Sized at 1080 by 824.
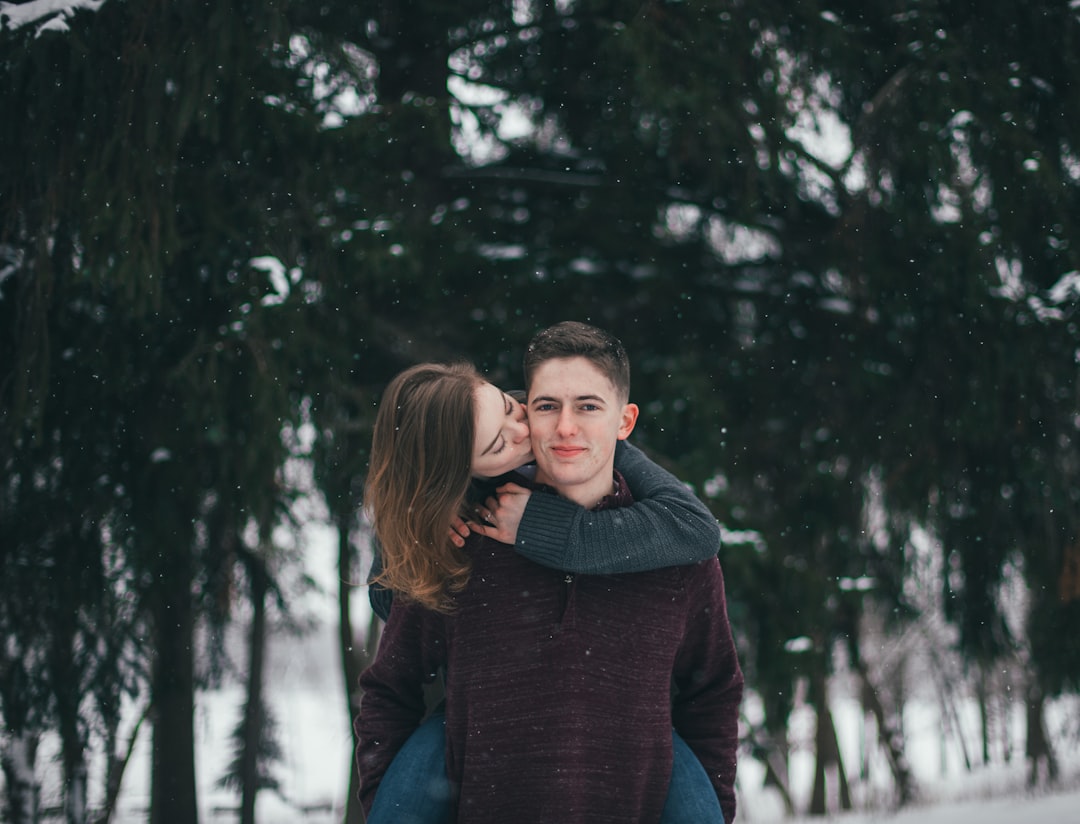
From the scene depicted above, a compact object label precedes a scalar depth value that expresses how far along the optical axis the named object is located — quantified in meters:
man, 2.29
